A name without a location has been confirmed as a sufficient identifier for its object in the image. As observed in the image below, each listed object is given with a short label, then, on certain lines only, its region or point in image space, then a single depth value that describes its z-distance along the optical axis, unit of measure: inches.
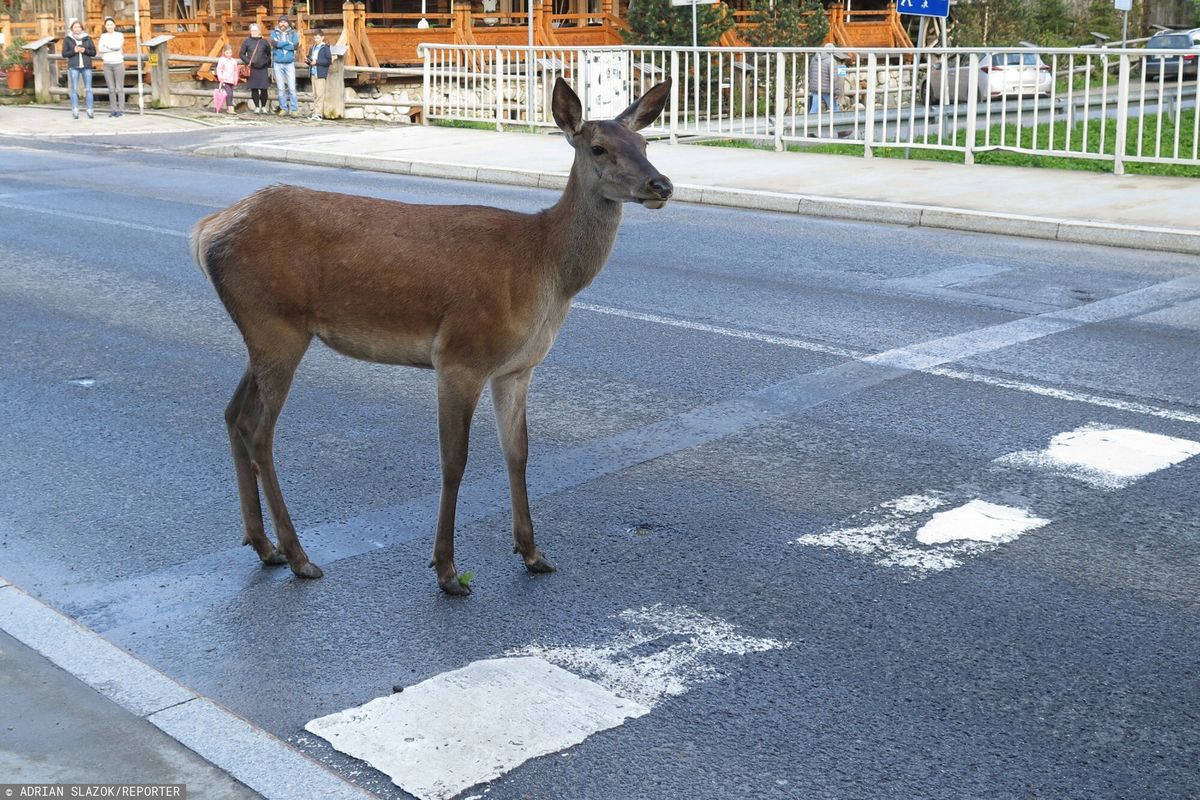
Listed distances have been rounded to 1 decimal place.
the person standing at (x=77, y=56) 1198.9
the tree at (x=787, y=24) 1505.9
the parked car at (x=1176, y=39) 1626.5
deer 204.8
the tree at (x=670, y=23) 1375.5
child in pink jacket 1255.3
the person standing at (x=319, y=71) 1182.3
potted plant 1445.6
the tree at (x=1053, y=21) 1841.8
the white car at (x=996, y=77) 711.7
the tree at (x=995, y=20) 1670.8
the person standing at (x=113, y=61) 1238.3
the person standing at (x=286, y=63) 1214.9
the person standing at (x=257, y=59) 1227.9
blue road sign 771.4
